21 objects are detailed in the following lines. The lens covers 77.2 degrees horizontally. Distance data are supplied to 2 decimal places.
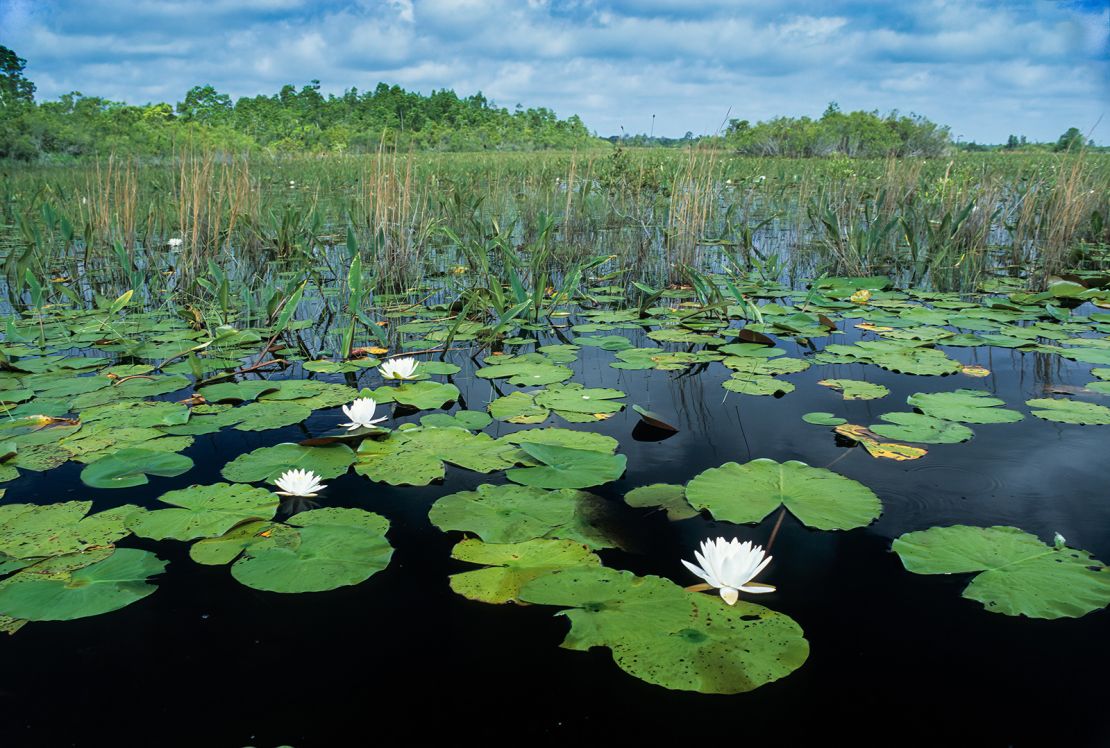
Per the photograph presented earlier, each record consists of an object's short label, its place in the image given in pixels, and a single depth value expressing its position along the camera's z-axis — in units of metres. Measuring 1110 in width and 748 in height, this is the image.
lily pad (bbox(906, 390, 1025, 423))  2.10
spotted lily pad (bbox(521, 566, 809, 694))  1.06
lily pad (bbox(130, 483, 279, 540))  1.50
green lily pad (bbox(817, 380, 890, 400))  2.37
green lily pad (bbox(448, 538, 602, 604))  1.30
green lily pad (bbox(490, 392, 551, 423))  2.18
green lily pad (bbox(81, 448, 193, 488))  1.74
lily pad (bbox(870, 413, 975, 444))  1.96
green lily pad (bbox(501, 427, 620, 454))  1.95
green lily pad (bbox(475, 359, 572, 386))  2.55
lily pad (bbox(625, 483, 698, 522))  1.59
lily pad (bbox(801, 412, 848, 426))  2.13
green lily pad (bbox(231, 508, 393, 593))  1.32
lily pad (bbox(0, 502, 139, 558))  1.44
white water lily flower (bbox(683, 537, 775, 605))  1.22
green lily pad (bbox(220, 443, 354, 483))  1.78
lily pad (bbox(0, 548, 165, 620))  1.24
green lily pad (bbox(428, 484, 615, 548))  1.48
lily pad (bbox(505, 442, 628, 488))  1.71
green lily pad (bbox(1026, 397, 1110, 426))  2.07
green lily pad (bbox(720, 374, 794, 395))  2.42
